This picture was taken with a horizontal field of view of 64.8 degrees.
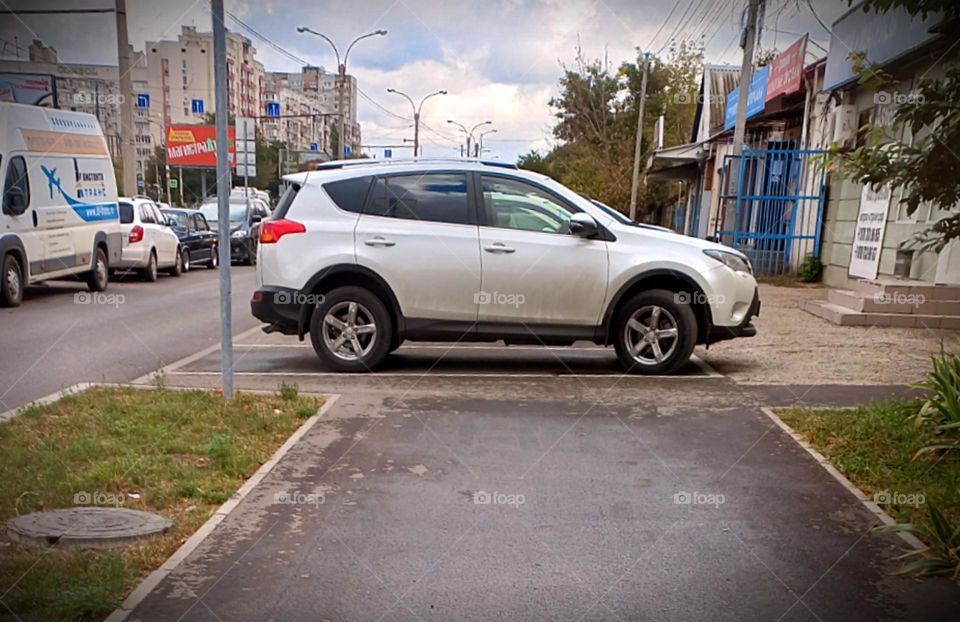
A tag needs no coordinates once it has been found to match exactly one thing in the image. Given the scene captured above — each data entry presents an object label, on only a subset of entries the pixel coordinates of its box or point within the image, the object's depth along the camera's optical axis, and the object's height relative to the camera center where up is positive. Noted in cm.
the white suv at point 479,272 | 759 -74
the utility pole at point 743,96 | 1519 +236
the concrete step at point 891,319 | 1009 -143
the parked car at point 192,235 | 2116 -144
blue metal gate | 1691 -12
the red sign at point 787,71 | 1720 +325
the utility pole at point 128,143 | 1789 +109
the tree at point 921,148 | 342 +32
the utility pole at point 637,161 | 3148 +177
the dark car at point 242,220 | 2364 -110
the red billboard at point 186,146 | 4512 +232
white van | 1204 -36
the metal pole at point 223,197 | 579 -8
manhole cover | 377 -177
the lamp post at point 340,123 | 2910 +291
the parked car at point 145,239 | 1748 -132
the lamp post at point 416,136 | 3001 +267
